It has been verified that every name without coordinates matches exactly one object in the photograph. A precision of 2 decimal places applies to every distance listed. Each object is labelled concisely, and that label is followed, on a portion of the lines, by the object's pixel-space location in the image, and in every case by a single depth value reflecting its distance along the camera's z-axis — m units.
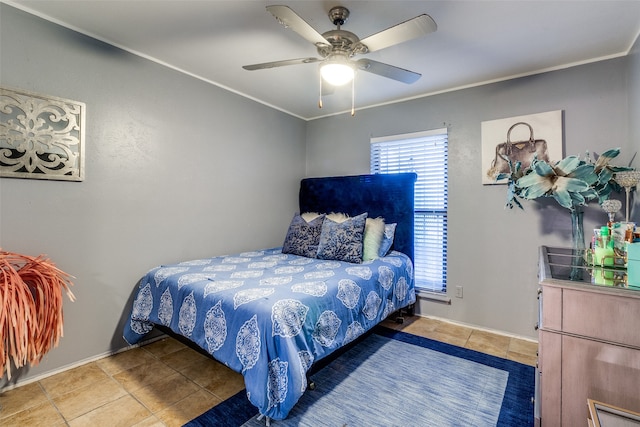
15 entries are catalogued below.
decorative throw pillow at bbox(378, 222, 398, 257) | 3.08
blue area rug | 1.70
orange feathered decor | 1.56
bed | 1.58
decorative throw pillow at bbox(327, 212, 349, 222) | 3.29
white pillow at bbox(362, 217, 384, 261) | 2.97
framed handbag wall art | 2.62
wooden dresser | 1.13
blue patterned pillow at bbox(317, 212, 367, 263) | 2.83
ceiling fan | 1.53
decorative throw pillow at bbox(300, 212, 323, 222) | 3.42
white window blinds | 3.23
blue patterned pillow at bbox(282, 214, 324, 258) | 3.10
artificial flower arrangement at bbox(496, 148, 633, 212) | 1.86
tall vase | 2.02
